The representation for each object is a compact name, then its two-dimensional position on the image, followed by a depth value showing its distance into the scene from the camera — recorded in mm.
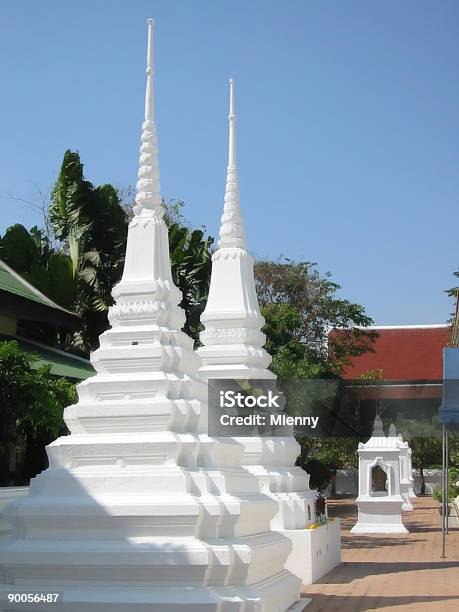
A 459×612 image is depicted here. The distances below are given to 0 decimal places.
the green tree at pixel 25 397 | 12617
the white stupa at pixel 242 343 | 15016
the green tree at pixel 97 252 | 26203
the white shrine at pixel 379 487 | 25484
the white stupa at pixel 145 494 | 9000
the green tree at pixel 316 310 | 33562
